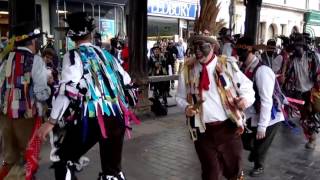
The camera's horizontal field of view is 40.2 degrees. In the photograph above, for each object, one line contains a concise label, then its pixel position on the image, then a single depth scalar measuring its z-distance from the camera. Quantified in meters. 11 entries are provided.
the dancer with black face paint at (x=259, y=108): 4.83
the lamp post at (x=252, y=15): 10.41
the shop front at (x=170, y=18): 23.02
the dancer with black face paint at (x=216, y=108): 3.85
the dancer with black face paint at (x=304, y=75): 6.89
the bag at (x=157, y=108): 9.50
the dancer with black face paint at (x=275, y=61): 8.44
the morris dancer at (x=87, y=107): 3.59
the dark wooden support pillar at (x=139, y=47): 8.98
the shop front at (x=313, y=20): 38.75
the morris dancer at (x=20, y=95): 4.36
